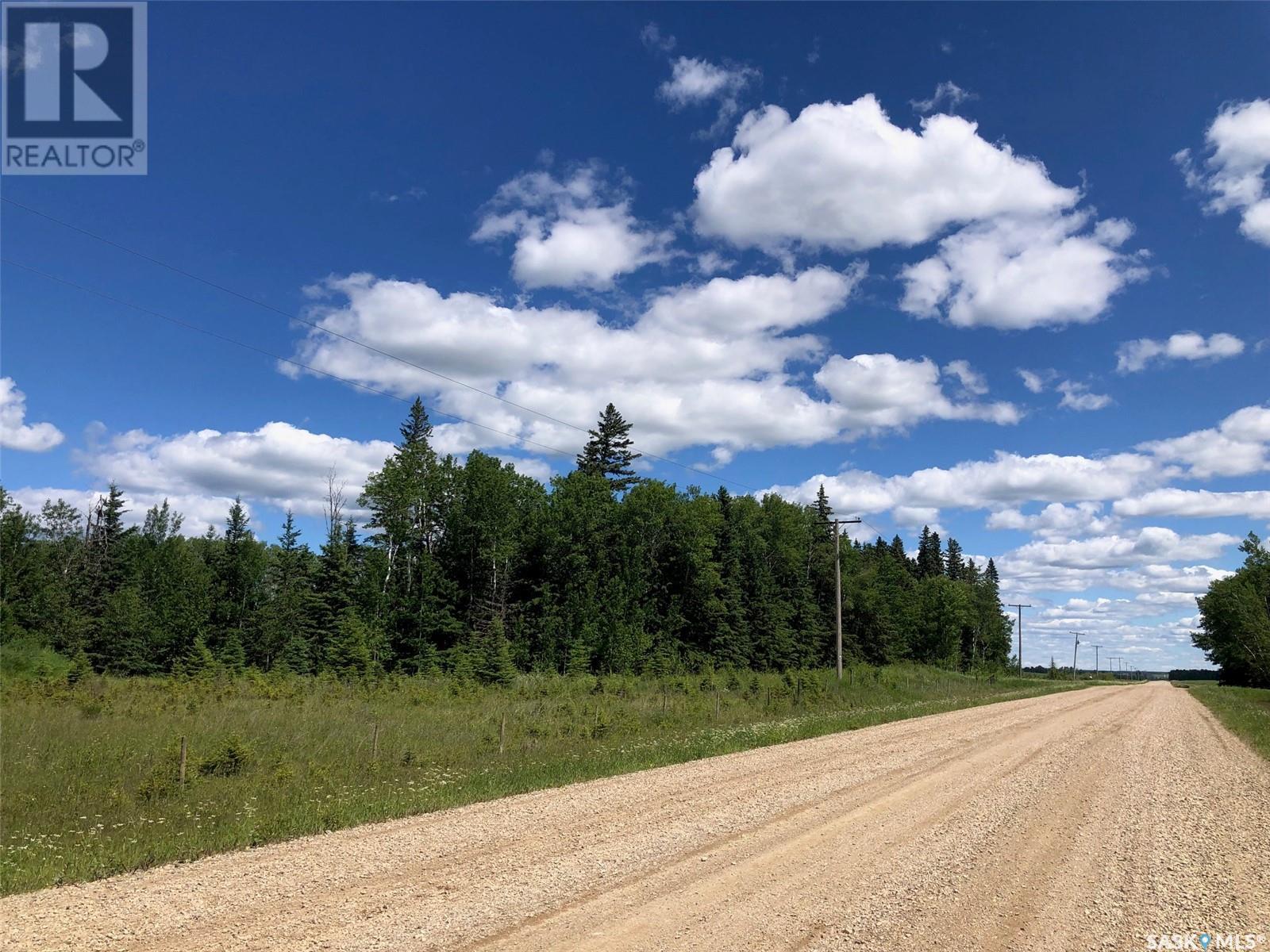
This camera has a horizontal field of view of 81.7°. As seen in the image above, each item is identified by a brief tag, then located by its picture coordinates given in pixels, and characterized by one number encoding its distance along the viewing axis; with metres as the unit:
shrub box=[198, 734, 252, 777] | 13.44
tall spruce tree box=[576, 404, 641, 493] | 66.00
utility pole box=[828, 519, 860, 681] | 37.22
